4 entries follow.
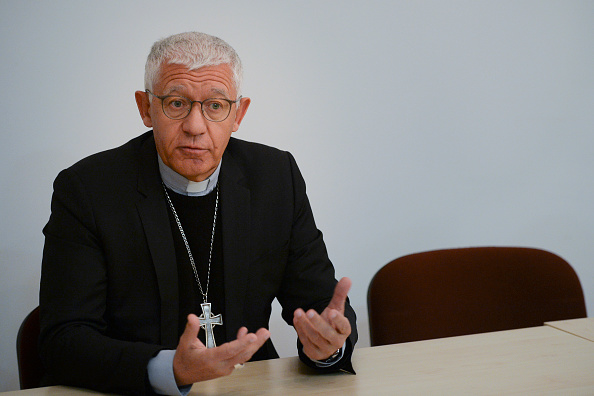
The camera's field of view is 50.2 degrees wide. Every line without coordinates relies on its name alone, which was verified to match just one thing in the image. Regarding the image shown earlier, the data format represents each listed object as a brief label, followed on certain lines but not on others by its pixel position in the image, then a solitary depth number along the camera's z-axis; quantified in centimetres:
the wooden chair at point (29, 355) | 181
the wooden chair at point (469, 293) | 227
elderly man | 151
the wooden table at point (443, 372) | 143
